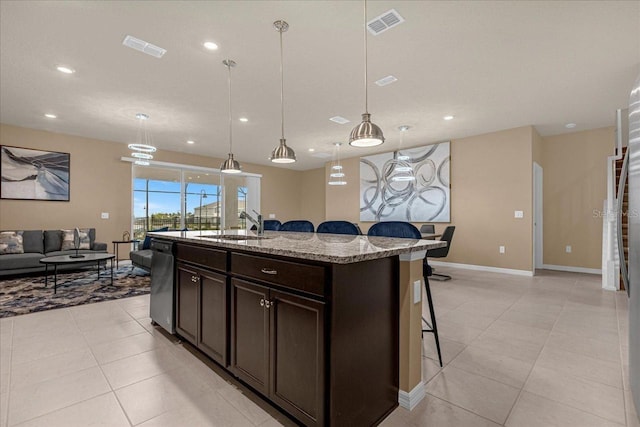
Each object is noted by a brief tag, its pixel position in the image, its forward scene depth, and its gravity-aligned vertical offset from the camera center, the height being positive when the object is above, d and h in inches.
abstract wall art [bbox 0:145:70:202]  209.3 +28.9
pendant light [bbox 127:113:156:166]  169.7 +62.9
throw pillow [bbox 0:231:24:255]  190.7 -19.5
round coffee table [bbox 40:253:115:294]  159.0 -26.1
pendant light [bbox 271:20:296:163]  110.2 +22.4
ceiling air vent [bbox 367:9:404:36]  96.0 +65.1
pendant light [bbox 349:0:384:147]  81.4 +22.4
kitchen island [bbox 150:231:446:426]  51.2 -22.3
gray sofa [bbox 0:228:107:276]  182.2 -26.6
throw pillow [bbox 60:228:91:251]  212.2 -19.5
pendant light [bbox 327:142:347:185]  326.6 +49.4
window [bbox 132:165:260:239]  276.2 +16.9
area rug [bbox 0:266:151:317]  135.3 -42.2
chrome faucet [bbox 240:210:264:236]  103.6 -2.9
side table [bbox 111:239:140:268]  232.5 -28.3
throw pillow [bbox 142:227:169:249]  209.8 -21.2
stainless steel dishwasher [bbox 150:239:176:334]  99.1 -25.7
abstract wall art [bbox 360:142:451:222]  251.4 +25.2
